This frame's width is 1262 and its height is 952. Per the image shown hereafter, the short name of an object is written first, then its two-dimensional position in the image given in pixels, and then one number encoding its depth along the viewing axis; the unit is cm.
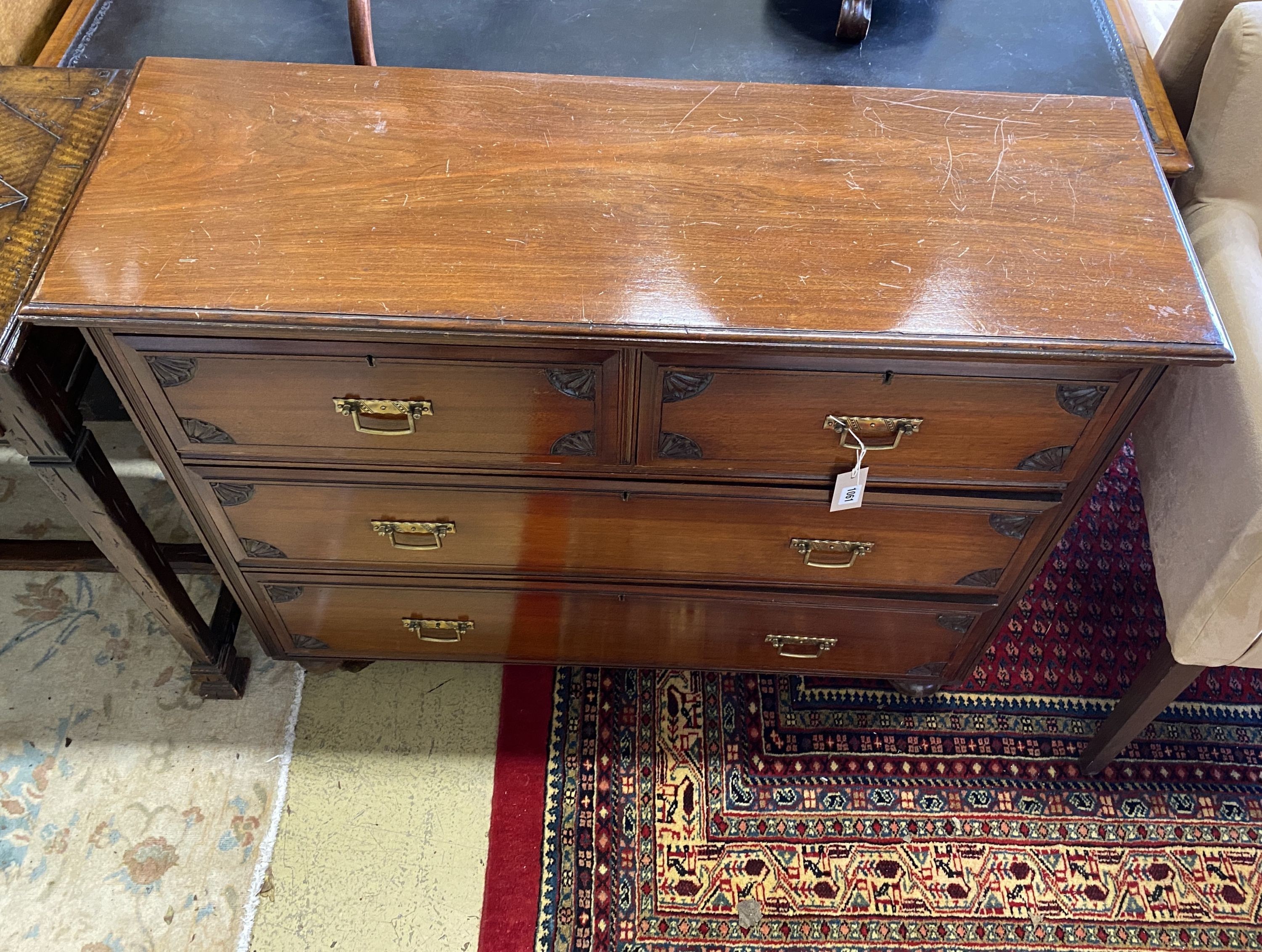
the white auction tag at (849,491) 105
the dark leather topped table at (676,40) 130
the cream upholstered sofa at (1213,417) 112
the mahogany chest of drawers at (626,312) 90
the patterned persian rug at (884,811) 135
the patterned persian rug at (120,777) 133
